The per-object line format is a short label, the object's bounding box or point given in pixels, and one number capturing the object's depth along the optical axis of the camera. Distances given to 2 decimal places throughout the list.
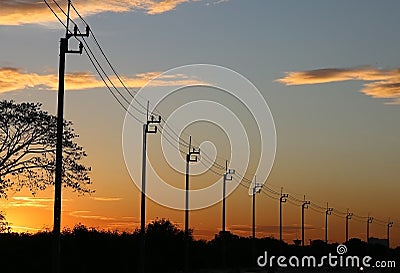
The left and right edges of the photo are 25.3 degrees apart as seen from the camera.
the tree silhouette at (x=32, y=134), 54.94
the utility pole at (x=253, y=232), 103.50
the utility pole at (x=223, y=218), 85.00
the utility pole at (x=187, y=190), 70.71
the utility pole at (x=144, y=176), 55.28
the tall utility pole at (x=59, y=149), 32.88
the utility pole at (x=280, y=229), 121.06
